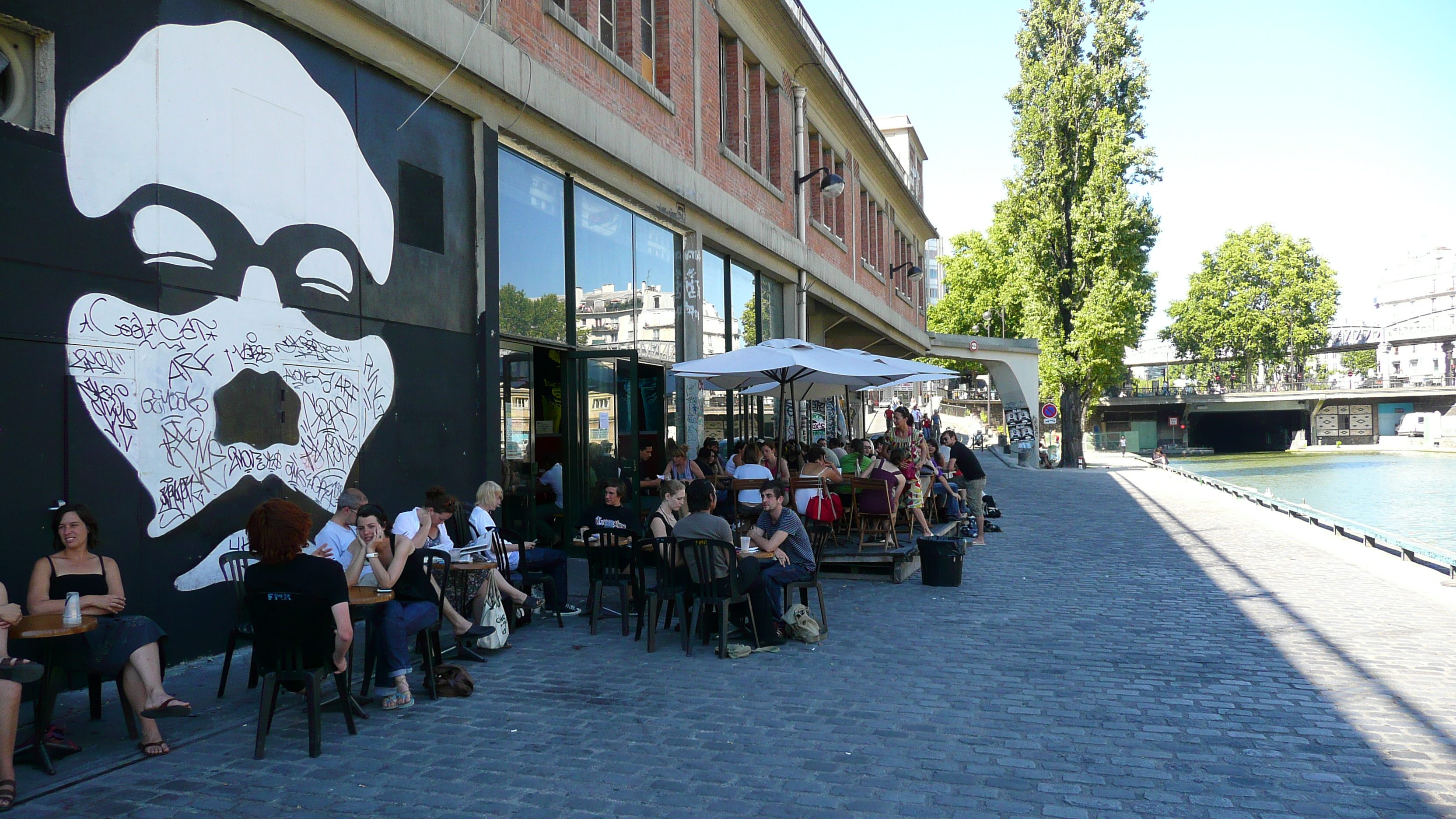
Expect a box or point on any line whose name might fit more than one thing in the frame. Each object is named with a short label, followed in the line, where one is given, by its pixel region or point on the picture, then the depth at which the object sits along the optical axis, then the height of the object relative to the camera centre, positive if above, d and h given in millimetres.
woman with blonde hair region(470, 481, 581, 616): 7340 -1109
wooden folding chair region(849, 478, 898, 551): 10898 -953
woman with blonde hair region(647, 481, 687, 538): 7559 -701
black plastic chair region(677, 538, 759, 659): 6945 -1145
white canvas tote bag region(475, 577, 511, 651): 6867 -1414
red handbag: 10547 -931
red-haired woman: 4617 -649
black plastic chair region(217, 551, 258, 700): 5680 -1069
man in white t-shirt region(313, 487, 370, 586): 6109 -676
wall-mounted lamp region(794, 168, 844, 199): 16953 +4512
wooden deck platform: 10227 -1562
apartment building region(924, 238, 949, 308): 129000 +21503
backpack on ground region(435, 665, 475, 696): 5785 -1589
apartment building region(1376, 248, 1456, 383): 103938 +14359
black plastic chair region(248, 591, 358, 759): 4656 -1095
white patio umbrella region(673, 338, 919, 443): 10547 +753
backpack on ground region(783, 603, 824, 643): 7230 -1564
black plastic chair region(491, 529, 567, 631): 7426 -1213
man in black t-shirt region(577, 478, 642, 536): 8344 -766
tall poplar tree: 35938 +9331
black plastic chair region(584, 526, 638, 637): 7816 -1127
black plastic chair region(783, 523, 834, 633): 7566 -1320
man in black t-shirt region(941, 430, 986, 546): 13930 -785
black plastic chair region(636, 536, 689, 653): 7145 -1162
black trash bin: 9727 -1426
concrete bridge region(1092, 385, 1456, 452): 72875 +636
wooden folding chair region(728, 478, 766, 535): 10602 -938
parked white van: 74312 -398
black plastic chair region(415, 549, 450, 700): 5703 -1223
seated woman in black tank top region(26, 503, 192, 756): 4789 -1031
